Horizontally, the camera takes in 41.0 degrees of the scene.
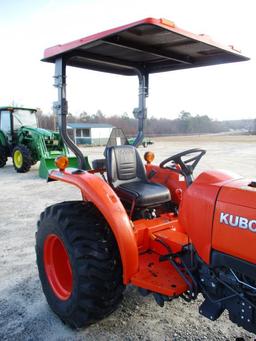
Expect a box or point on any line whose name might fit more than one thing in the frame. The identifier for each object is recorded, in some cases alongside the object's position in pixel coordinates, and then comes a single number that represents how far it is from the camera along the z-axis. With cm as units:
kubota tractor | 180
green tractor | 984
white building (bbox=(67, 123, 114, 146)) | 3306
